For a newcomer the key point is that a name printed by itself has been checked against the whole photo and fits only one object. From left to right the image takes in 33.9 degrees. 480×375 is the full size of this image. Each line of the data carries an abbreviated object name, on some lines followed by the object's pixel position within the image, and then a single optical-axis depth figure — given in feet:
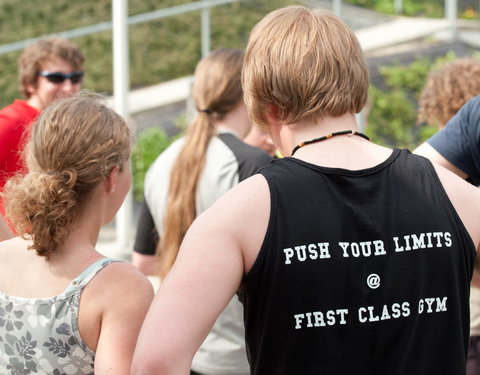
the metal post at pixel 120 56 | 23.54
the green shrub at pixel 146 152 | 32.21
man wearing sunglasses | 13.41
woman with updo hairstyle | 6.26
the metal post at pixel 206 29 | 37.22
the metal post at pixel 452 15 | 40.51
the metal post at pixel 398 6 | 46.06
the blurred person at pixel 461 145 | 8.54
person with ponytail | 10.32
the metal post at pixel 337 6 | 38.73
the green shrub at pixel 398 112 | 35.14
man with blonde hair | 5.25
